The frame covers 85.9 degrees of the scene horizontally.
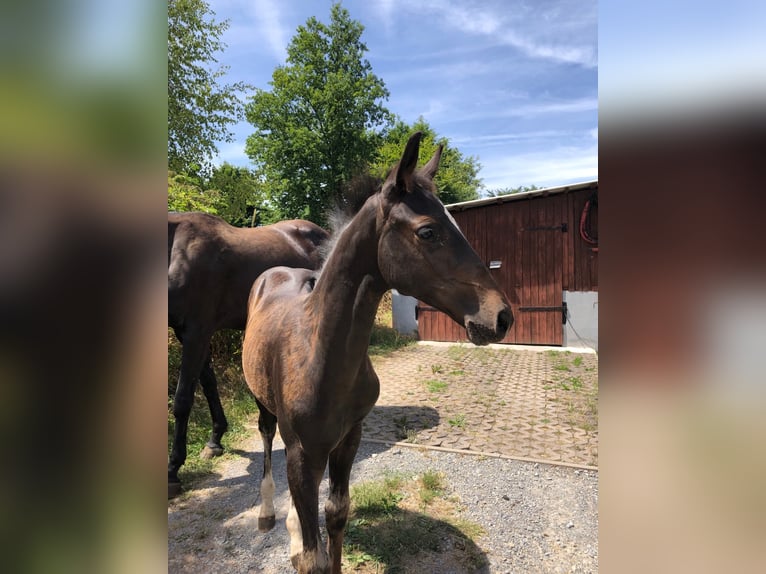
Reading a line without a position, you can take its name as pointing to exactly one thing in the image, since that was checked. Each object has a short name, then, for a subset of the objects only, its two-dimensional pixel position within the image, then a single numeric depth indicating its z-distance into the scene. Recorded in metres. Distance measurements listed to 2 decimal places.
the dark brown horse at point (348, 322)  1.57
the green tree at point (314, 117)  16.14
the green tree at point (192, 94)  9.43
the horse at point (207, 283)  3.63
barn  9.48
